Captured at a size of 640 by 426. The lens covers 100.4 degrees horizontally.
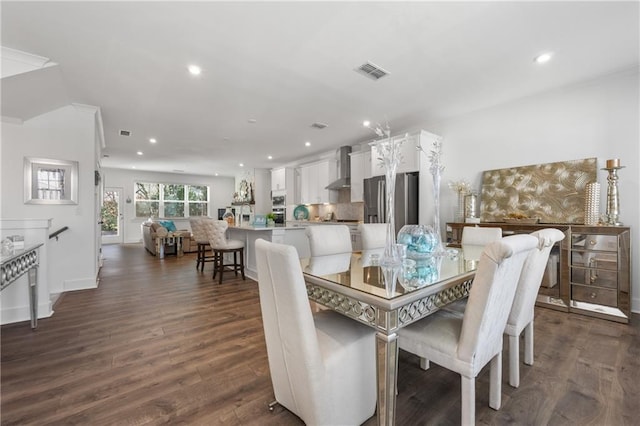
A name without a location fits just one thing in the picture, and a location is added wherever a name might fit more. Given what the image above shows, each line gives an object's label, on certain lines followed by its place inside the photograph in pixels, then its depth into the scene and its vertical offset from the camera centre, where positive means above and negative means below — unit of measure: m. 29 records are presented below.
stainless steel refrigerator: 4.32 +0.19
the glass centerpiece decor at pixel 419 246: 1.82 -0.28
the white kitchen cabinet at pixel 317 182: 6.59 +0.78
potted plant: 5.33 -0.17
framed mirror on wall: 3.63 +0.44
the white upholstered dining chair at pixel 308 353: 1.17 -0.68
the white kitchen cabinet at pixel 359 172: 5.47 +0.83
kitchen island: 4.28 -0.44
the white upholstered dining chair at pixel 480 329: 1.15 -0.60
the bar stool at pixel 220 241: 4.33 -0.50
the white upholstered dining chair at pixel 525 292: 1.58 -0.51
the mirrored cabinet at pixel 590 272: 2.78 -0.70
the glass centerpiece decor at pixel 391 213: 1.74 -0.01
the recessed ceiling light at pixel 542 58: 2.62 +1.52
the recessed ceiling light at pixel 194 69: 2.83 +1.54
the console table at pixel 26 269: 1.98 -0.47
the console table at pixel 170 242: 6.86 -0.82
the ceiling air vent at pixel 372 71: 2.80 +1.53
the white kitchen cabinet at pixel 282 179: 7.93 +0.99
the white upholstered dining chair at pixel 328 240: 2.45 -0.27
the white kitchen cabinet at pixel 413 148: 4.29 +1.05
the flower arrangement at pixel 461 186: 4.04 +0.37
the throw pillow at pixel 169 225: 7.81 -0.39
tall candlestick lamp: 2.85 +0.16
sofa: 6.92 -0.76
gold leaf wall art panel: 3.20 +0.26
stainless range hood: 6.09 +1.01
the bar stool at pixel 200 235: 4.69 -0.42
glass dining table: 1.17 -0.43
